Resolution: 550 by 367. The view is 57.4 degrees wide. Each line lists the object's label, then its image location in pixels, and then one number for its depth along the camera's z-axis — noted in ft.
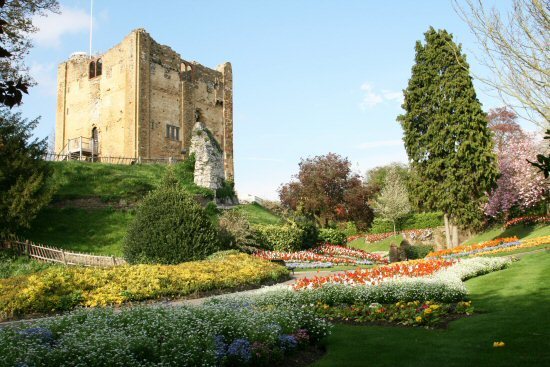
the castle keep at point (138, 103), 151.74
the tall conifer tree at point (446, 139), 91.81
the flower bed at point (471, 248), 70.88
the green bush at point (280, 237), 93.15
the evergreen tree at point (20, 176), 72.74
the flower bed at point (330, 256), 83.10
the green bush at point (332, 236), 107.76
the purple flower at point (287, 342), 23.41
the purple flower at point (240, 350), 21.13
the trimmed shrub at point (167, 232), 58.29
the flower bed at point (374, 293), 34.37
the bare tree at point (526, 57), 21.28
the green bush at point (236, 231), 77.97
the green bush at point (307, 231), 98.63
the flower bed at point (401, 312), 28.66
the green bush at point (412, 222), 136.95
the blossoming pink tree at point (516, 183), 103.60
